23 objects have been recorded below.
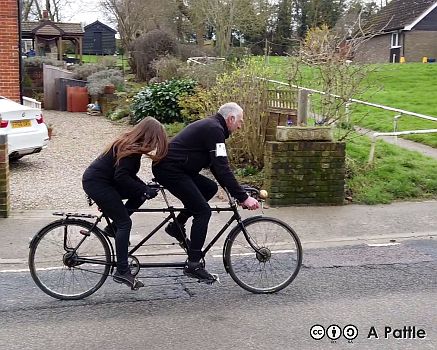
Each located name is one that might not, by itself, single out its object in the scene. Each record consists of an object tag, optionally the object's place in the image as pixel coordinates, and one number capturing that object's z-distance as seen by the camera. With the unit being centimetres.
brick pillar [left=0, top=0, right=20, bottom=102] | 1552
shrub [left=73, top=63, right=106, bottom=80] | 2380
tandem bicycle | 544
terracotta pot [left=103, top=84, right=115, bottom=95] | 2106
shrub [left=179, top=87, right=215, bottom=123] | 1145
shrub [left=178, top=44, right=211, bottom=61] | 2454
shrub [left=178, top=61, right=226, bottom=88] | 1453
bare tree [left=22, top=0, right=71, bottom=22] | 4431
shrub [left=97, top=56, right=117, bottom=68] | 2807
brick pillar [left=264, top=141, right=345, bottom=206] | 880
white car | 1084
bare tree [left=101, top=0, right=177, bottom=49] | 3078
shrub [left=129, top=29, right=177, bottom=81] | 2444
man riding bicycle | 538
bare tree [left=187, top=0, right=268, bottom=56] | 2808
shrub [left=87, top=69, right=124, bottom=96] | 2131
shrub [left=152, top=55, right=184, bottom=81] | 1962
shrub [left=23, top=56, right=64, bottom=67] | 2391
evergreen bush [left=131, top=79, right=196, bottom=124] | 1586
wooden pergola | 2984
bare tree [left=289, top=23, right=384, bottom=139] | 991
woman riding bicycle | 520
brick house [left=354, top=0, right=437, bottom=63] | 4375
